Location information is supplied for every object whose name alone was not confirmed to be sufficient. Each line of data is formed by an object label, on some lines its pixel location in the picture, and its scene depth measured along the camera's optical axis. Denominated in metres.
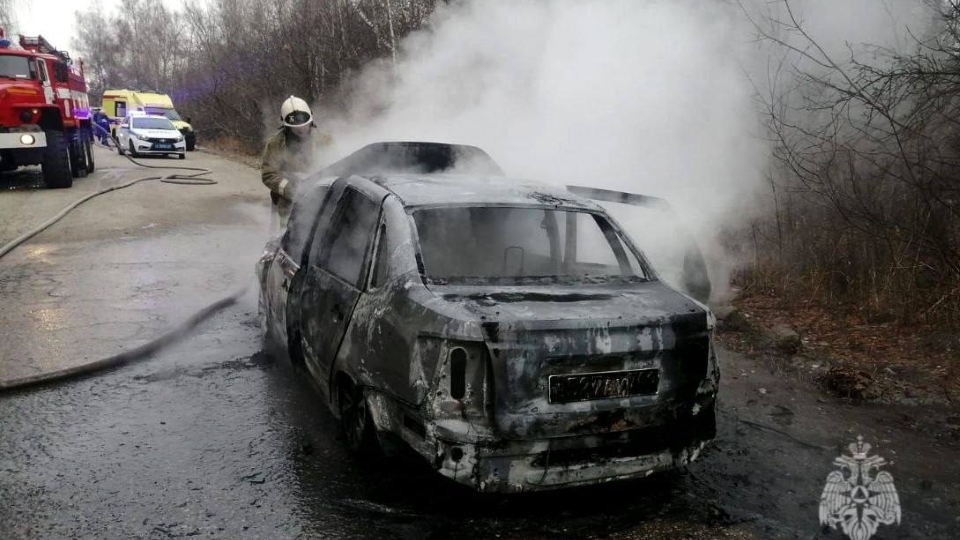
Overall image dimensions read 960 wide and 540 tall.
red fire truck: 13.14
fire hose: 4.49
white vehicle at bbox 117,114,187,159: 23.45
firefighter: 7.02
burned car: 2.80
